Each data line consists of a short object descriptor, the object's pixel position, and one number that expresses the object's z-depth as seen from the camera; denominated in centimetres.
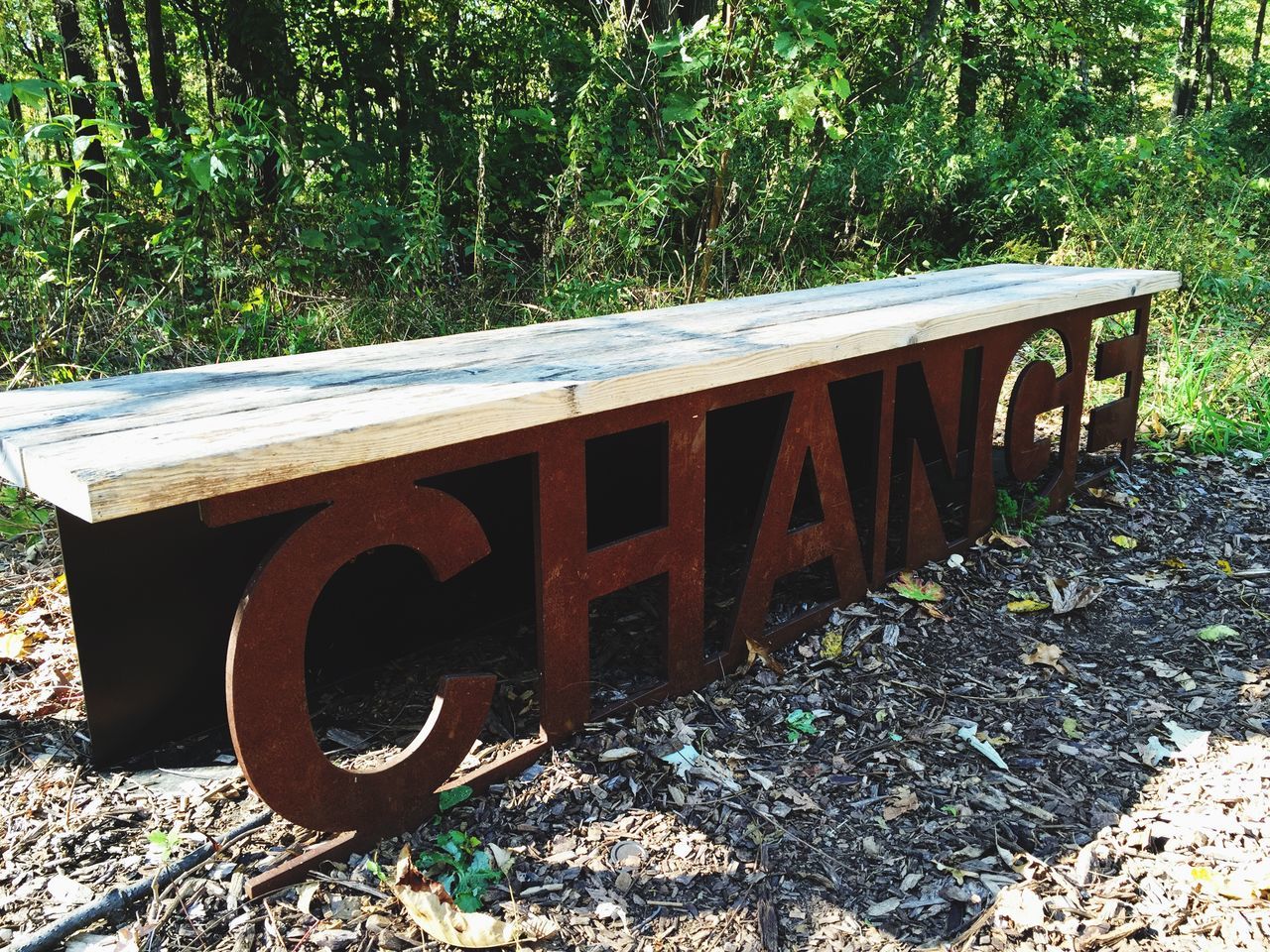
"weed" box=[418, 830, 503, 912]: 168
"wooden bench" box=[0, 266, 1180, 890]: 156
